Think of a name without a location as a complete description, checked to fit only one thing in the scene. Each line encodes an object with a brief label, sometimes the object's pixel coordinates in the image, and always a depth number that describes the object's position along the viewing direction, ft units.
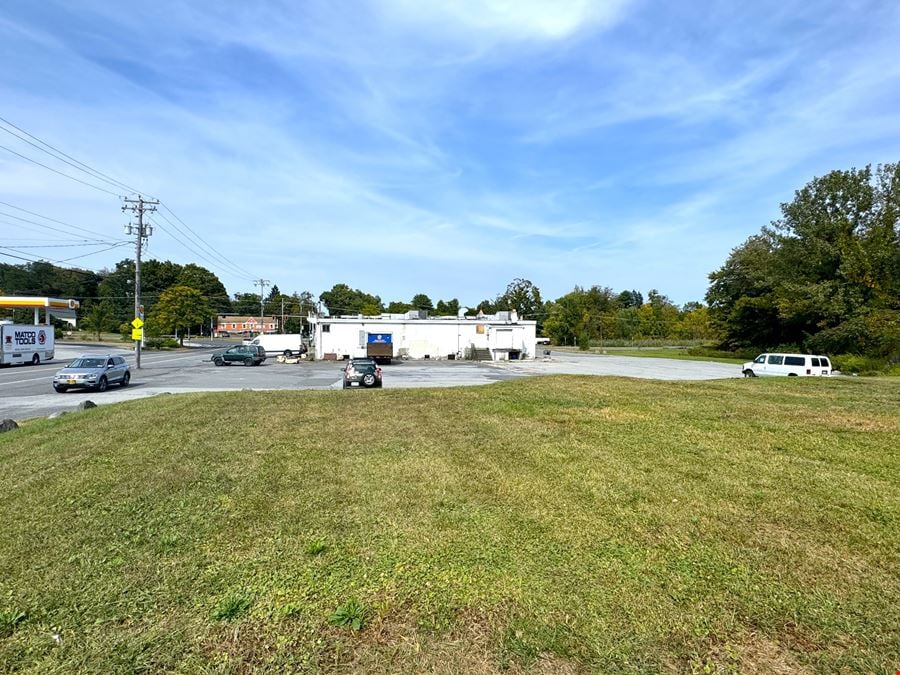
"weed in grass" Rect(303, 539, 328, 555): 13.38
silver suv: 64.69
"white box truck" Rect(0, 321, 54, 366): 106.86
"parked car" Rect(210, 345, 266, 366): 119.03
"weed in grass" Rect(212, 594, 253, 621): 10.66
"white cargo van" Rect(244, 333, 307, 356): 159.94
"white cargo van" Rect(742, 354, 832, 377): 82.64
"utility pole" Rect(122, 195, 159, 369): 109.70
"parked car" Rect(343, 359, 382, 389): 66.90
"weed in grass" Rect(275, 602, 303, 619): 10.66
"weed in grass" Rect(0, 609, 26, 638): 10.21
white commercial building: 148.77
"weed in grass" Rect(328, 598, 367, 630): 10.32
